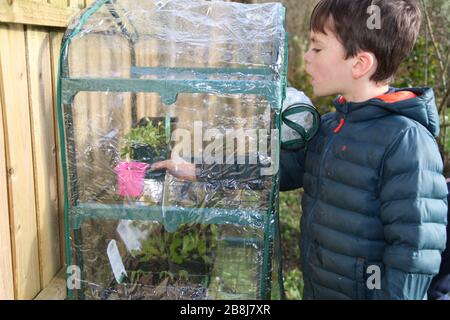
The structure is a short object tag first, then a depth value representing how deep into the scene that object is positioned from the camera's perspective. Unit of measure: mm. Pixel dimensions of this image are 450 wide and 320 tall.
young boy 1488
